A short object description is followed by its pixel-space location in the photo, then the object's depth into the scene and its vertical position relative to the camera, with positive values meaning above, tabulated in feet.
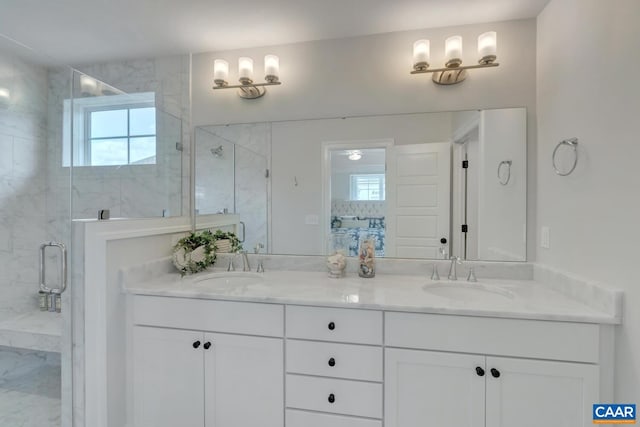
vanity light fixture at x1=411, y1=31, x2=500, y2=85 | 5.79 +2.92
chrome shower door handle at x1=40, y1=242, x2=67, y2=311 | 5.32 -1.08
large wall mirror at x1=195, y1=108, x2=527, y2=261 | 6.15 +0.56
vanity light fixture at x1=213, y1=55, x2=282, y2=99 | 6.73 +2.99
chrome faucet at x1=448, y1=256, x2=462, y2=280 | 5.99 -1.13
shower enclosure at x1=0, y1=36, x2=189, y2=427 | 6.67 +0.92
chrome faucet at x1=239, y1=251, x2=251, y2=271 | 6.97 -1.17
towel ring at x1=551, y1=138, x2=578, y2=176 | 4.68 +0.97
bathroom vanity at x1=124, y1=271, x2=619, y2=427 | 4.10 -2.12
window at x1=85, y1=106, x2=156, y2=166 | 7.24 +1.71
